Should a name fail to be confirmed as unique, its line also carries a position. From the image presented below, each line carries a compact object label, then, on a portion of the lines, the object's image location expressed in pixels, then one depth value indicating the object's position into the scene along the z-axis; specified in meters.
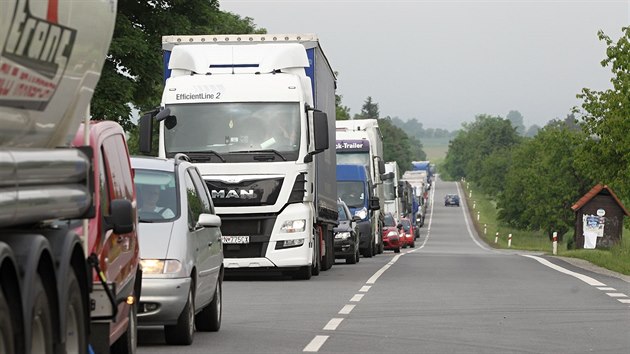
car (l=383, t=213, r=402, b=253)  58.72
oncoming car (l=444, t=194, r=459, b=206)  188.50
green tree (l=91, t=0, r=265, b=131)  41.78
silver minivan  12.88
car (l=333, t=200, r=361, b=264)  35.75
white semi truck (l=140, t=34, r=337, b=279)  24.05
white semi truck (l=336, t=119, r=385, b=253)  43.97
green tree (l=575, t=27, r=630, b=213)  55.09
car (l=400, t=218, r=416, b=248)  80.12
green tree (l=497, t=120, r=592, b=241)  125.38
